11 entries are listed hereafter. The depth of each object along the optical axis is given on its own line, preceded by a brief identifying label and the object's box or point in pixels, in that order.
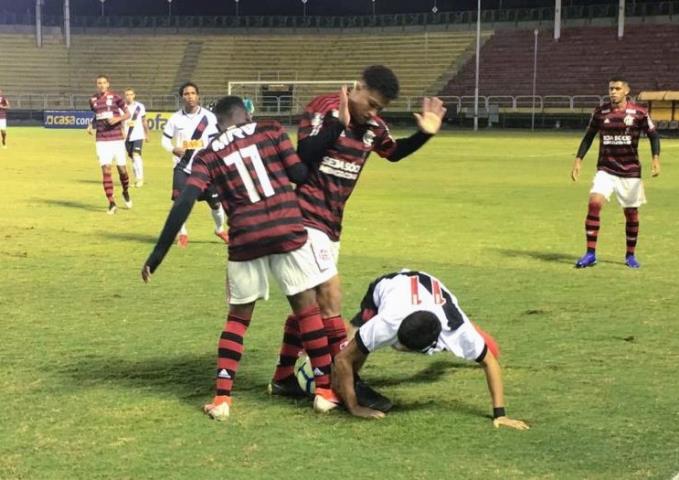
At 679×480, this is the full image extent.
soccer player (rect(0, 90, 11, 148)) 34.34
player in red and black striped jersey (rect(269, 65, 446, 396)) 5.54
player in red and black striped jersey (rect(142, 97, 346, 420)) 5.23
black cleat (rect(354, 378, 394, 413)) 5.45
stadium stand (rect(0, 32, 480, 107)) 62.91
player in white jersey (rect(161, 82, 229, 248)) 11.94
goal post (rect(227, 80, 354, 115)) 57.03
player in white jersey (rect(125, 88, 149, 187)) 20.50
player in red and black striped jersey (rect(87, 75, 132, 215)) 16.25
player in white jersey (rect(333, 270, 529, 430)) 4.96
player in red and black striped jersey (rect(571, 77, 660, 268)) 10.87
